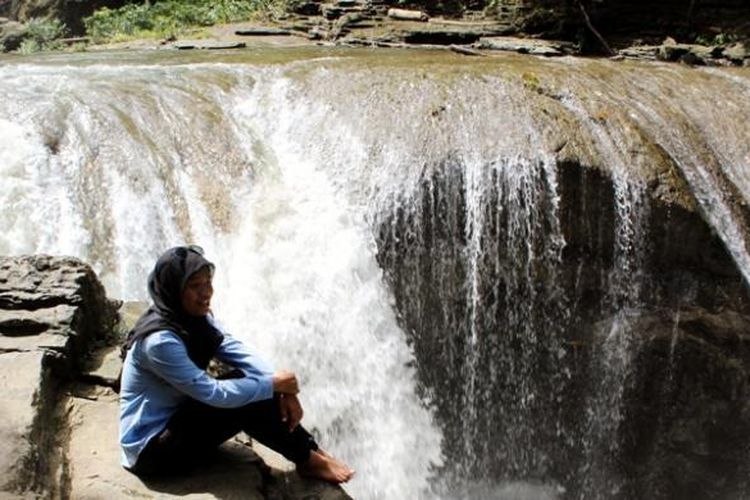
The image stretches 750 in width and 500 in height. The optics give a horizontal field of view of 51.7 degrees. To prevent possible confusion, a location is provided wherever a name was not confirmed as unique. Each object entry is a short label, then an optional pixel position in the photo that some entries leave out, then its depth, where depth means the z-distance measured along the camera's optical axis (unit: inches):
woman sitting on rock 134.6
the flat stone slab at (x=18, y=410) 128.8
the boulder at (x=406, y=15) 546.0
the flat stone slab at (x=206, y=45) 460.8
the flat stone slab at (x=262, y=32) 522.9
